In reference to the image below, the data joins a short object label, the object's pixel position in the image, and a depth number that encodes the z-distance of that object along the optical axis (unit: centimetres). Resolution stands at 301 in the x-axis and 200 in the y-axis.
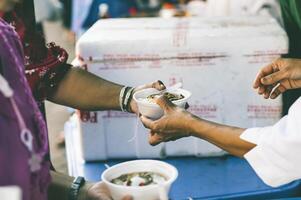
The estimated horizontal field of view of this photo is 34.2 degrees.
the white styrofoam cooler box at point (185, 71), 236
